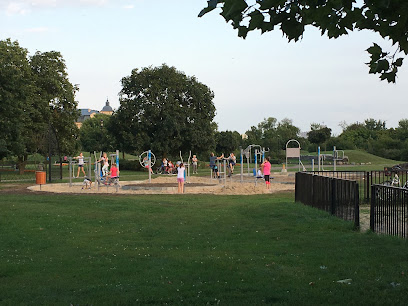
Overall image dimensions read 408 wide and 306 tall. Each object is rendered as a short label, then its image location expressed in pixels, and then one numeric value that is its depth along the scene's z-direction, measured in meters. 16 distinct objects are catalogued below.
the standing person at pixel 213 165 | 41.12
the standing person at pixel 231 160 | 43.81
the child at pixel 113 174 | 28.14
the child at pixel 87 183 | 30.36
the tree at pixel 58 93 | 52.38
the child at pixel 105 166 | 32.06
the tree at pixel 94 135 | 62.44
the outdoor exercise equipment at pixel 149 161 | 36.84
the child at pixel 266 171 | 29.06
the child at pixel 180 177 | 26.67
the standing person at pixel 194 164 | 54.86
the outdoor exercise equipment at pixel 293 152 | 44.19
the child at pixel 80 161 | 40.31
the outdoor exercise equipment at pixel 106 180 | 28.20
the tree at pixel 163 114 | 58.38
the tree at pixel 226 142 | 77.50
